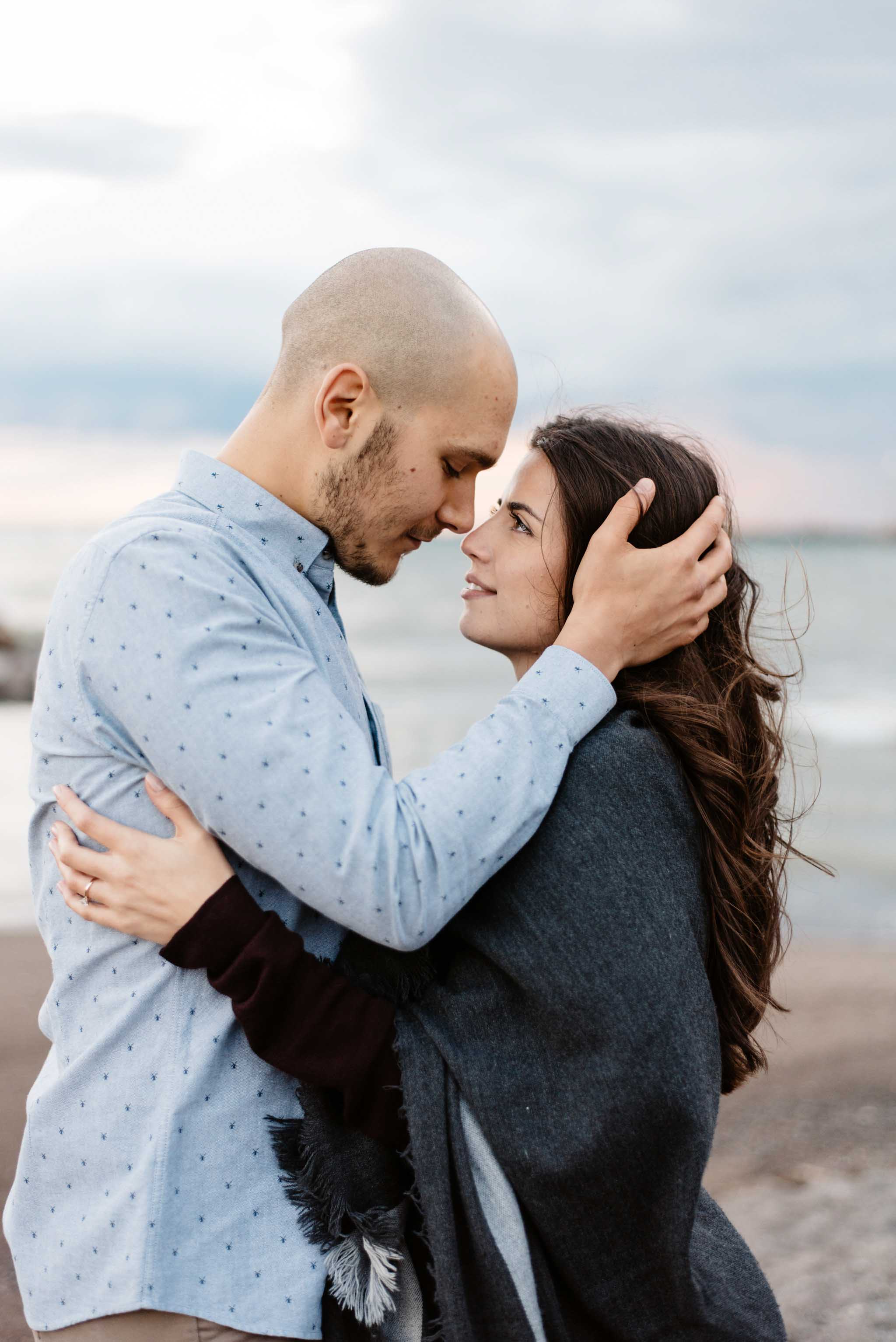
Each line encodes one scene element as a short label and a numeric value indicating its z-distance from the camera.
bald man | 1.47
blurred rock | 15.04
